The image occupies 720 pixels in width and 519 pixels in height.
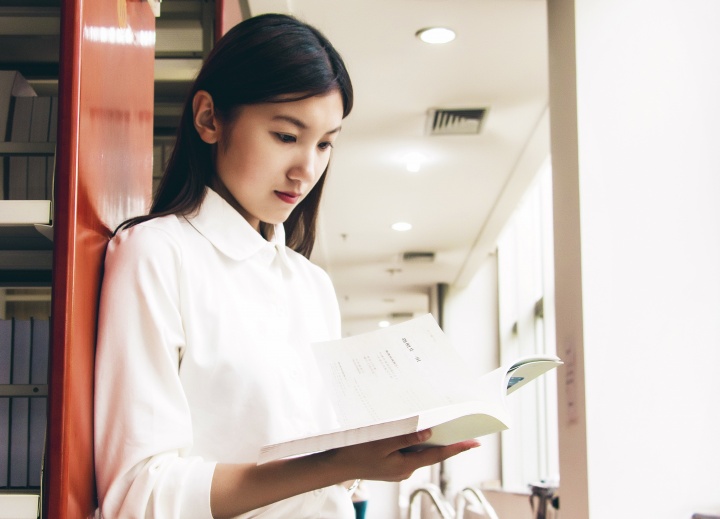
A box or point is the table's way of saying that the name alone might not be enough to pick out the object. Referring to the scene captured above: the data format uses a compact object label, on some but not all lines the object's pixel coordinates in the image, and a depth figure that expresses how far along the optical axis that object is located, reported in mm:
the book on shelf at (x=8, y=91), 1088
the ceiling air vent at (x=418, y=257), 8001
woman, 902
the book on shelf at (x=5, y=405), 958
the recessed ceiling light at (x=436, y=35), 3594
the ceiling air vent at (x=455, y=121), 4484
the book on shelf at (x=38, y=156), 1051
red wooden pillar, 859
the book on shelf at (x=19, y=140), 1054
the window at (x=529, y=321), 6648
